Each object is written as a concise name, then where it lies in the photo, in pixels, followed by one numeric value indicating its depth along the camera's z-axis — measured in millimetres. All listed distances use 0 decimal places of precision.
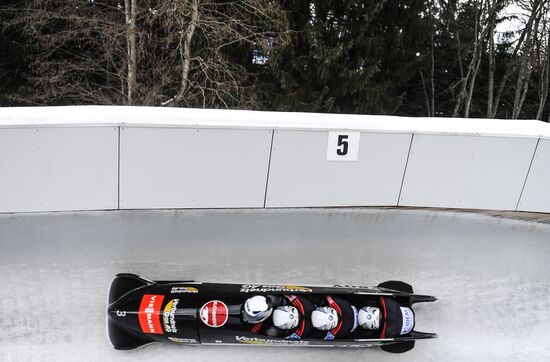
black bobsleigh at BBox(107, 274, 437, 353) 3365
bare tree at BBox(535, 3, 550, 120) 14303
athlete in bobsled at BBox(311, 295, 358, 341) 3434
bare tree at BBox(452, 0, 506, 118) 13724
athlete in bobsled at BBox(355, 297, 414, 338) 3518
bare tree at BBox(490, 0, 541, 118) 13641
